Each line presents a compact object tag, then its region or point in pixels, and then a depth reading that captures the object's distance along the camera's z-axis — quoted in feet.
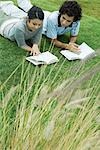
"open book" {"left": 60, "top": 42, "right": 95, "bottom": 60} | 12.51
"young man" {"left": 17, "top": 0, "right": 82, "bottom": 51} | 12.67
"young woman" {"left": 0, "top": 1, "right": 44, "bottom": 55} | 11.94
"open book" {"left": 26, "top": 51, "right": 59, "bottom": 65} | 11.62
